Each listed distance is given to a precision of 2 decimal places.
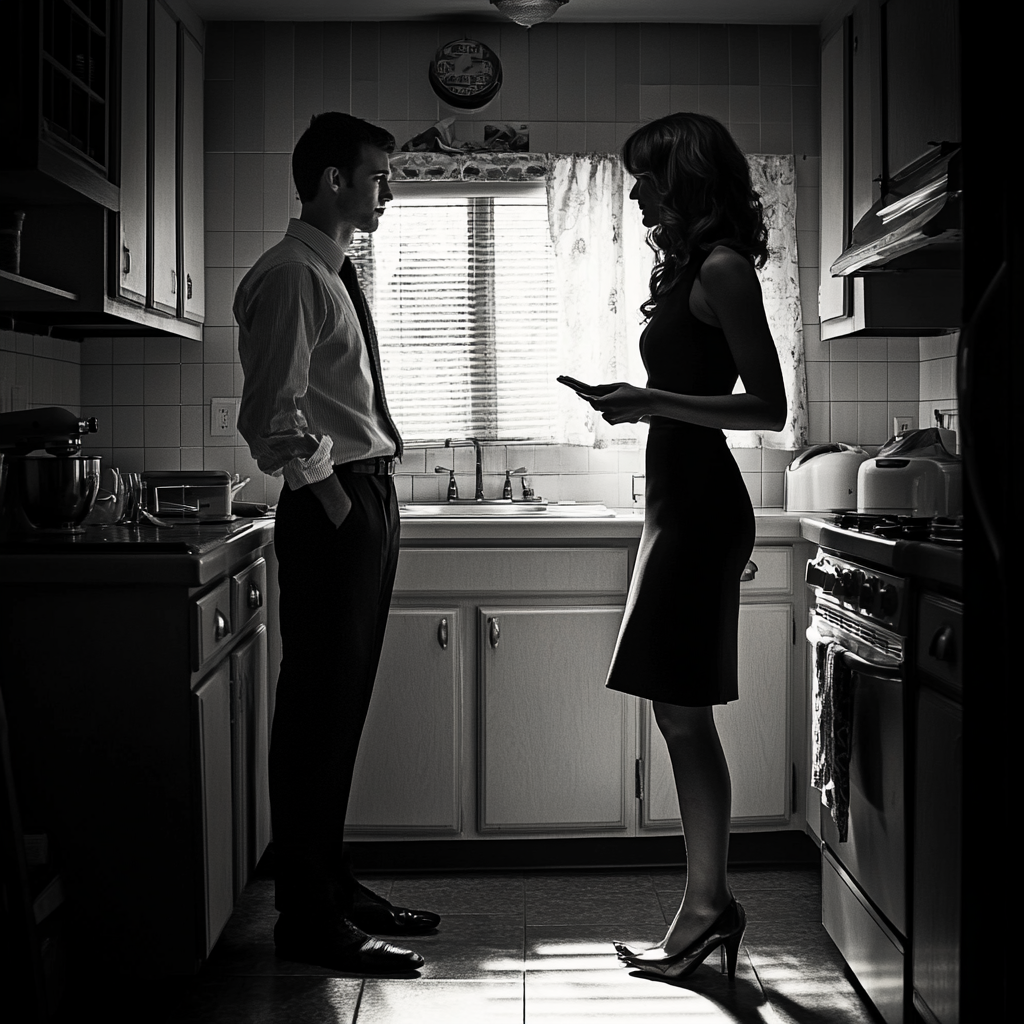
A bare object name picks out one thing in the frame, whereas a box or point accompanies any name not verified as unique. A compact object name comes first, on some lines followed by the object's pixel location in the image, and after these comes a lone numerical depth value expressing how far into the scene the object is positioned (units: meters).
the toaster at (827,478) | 3.19
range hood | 2.21
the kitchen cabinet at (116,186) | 2.27
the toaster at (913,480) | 2.60
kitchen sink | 3.18
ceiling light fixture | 2.98
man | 2.22
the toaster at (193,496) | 2.77
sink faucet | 3.44
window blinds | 3.49
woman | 2.12
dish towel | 2.12
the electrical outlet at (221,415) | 3.47
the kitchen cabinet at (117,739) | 2.03
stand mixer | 2.24
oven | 1.92
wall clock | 3.36
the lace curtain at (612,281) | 3.43
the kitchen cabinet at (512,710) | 2.88
